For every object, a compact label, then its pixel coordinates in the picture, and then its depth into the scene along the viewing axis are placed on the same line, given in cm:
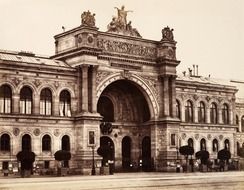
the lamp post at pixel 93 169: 5174
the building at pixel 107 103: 5112
